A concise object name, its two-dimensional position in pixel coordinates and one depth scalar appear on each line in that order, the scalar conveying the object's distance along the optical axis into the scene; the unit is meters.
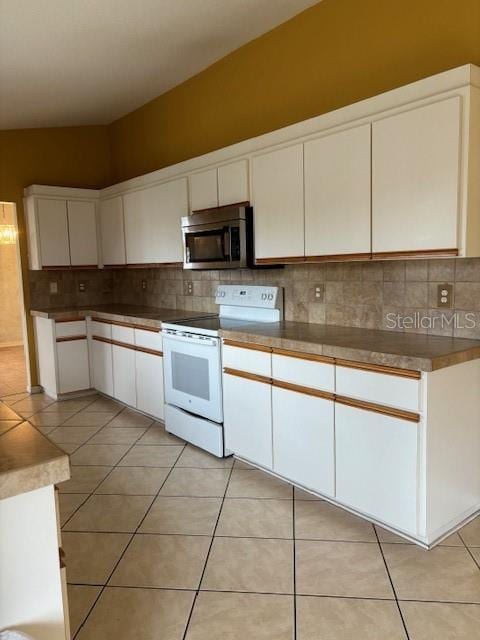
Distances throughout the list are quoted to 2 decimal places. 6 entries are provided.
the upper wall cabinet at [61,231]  4.91
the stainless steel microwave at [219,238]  3.30
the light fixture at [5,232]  8.46
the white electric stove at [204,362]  3.26
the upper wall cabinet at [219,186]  3.32
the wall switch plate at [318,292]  3.18
